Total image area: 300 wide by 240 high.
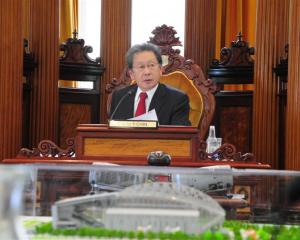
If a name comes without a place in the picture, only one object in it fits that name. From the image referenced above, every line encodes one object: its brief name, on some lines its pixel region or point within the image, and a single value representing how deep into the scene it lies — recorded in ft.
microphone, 28.27
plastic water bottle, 28.39
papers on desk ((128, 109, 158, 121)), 27.52
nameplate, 23.37
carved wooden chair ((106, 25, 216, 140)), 32.95
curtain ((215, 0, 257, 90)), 46.86
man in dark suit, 28.52
